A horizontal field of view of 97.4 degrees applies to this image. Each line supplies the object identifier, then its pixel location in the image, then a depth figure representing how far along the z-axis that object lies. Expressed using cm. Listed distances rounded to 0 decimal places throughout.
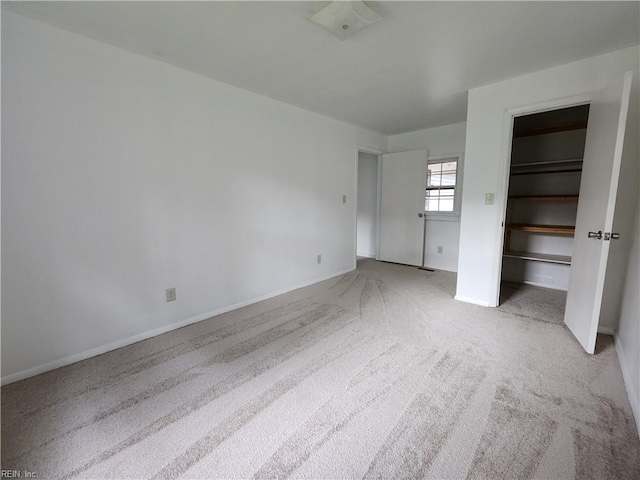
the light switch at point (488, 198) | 282
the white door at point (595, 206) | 183
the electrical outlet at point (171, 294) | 244
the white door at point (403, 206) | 458
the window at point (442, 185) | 436
